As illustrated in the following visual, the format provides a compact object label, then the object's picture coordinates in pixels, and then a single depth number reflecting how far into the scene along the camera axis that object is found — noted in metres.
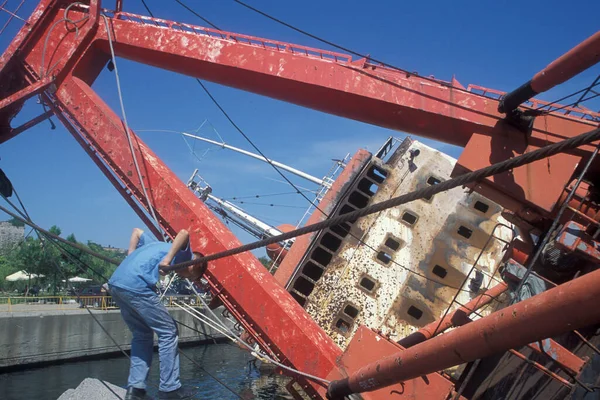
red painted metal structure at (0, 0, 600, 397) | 5.25
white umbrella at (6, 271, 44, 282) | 40.91
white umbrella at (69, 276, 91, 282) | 36.75
